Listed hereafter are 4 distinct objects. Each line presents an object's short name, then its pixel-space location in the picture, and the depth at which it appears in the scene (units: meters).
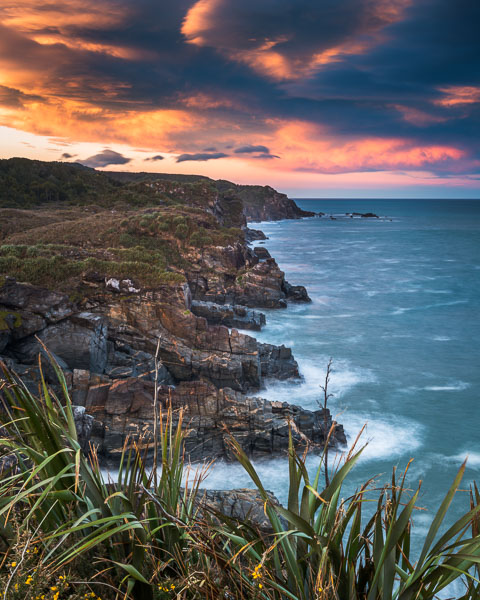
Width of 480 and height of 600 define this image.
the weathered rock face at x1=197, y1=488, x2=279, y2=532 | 10.51
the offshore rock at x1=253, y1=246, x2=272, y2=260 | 60.59
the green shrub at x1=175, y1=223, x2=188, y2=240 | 42.86
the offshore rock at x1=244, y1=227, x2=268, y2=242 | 95.80
